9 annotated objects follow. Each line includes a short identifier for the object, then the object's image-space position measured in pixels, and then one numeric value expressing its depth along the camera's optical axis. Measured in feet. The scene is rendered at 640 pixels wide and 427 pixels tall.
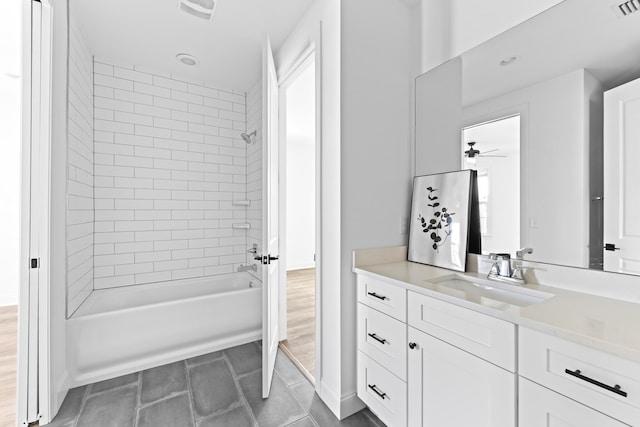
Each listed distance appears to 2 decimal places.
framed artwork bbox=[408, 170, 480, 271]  5.22
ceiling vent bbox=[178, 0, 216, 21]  6.26
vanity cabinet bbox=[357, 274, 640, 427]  2.49
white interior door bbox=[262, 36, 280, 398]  6.06
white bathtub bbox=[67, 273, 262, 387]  6.55
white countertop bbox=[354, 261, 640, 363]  2.43
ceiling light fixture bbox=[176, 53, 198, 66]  8.55
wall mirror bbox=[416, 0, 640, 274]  3.64
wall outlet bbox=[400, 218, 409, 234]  6.21
